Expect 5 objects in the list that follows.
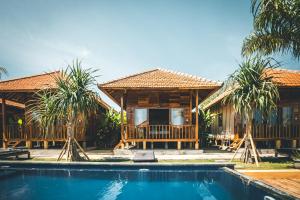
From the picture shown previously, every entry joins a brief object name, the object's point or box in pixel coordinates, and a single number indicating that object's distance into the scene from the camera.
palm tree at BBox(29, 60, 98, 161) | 9.91
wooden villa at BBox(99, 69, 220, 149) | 13.42
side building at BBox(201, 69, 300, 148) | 14.21
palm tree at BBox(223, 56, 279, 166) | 9.78
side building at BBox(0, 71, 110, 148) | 14.46
